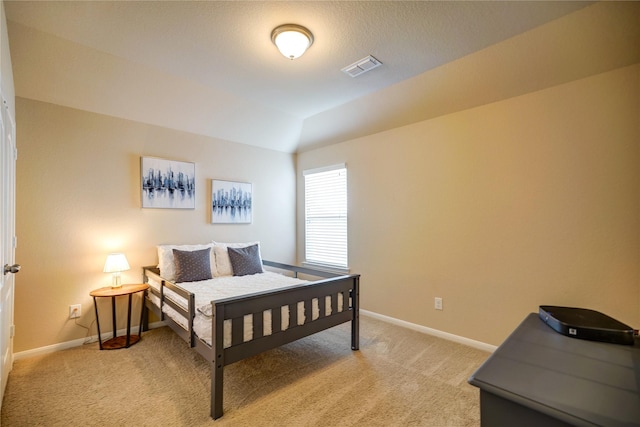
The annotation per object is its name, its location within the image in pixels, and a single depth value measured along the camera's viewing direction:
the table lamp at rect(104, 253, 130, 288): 2.82
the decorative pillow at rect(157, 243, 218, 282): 3.10
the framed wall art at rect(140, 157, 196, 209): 3.24
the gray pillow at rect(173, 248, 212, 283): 3.05
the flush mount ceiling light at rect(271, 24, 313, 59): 2.08
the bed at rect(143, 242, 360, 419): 1.92
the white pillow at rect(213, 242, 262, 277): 3.46
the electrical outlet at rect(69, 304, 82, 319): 2.80
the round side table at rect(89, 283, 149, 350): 2.72
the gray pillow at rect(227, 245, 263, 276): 3.47
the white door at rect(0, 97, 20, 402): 1.69
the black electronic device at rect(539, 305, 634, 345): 1.27
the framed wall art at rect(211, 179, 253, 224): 3.80
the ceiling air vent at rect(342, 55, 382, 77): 2.49
